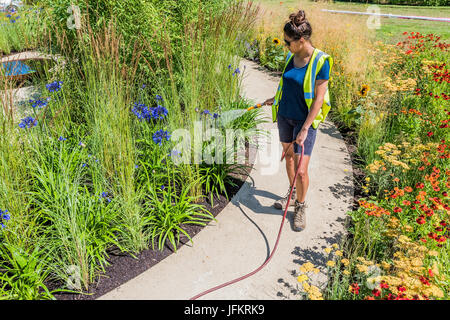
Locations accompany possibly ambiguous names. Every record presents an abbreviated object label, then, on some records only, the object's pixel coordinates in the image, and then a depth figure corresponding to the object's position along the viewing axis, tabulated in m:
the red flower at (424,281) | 1.86
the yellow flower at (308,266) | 2.10
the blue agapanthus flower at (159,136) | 2.83
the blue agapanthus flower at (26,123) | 2.64
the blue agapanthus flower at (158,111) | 3.06
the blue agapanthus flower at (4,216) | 2.17
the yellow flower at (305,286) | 2.02
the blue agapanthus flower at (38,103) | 2.99
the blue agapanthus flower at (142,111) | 3.14
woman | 2.44
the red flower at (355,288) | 1.97
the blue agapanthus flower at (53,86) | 2.97
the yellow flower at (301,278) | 2.05
